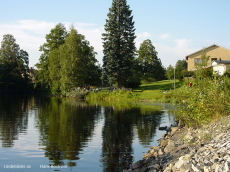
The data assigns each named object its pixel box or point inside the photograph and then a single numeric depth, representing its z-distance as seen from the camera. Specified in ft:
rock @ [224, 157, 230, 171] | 23.33
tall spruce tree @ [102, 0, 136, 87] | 187.32
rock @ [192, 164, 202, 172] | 25.50
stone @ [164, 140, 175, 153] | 42.21
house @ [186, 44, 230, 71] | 206.18
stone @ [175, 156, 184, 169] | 28.26
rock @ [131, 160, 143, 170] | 37.00
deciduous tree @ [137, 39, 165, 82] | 263.29
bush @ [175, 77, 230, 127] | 54.19
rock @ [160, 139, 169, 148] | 50.05
